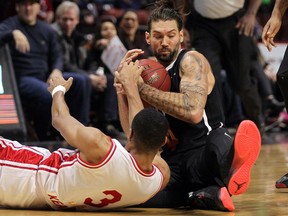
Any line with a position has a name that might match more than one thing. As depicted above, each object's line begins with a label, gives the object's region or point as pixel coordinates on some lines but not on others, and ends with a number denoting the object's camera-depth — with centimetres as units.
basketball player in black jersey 773
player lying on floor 714
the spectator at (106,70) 1698
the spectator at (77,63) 1672
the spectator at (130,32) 1769
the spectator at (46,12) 1845
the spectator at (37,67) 1557
